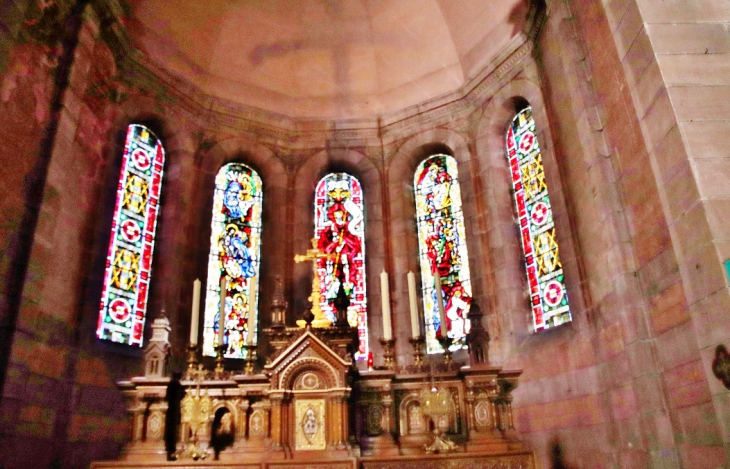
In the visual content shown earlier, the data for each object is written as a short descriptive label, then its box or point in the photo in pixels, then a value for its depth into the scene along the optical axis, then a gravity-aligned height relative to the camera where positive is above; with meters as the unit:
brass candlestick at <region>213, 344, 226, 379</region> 6.10 +1.10
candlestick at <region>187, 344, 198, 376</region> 6.12 +1.17
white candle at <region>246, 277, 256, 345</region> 6.36 +1.60
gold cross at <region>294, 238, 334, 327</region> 6.45 +1.91
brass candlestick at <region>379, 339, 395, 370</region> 6.10 +1.12
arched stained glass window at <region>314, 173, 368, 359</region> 10.65 +4.18
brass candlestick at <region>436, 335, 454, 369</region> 5.96 +1.10
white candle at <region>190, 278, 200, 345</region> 6.26 +1.63
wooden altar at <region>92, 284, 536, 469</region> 5.49 +0.55
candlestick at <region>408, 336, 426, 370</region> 6.05 +1.13
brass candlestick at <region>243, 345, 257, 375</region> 6.20 +1.14
